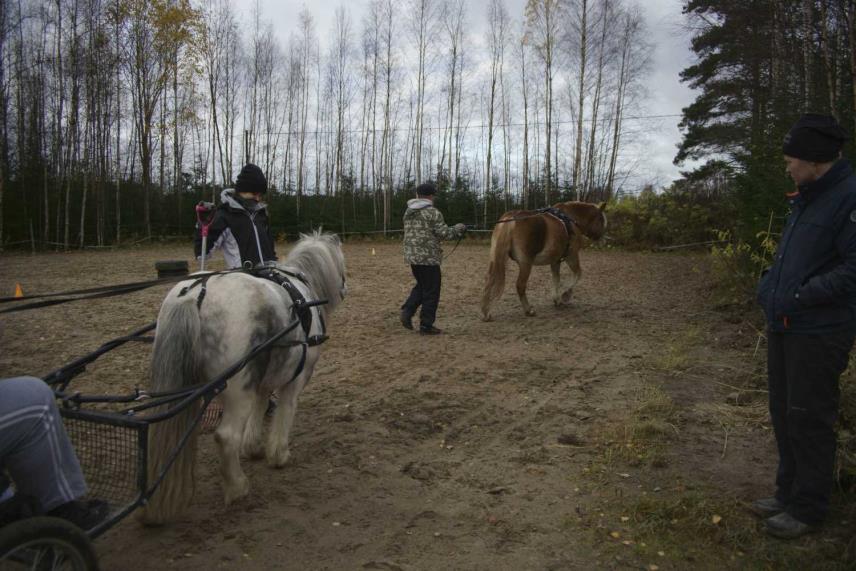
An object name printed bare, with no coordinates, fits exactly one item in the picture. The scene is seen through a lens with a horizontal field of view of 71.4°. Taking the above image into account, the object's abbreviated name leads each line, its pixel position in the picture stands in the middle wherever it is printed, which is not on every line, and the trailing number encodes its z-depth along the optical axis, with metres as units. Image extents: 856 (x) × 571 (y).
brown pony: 8.29
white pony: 2.98
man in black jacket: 2.70
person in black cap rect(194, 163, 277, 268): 4.35
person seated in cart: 2.01
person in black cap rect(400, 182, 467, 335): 7.50
